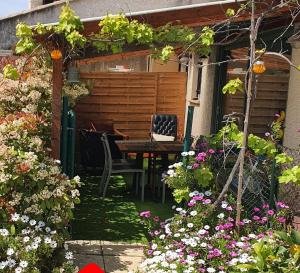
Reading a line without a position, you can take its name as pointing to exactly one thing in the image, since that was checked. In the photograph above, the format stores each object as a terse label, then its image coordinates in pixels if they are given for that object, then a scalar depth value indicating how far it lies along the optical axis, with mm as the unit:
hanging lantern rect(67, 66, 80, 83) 7192
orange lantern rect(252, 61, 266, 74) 4236
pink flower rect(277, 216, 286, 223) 4621
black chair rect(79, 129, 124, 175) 8872
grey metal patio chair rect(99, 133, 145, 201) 7410
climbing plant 4551
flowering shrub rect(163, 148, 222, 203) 5113
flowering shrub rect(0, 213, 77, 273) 3777
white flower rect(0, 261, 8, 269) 3741
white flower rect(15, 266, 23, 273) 3695
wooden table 7442
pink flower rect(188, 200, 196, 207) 4816
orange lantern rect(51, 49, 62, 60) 4891
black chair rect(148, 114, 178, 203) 10398
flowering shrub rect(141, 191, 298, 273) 4047
